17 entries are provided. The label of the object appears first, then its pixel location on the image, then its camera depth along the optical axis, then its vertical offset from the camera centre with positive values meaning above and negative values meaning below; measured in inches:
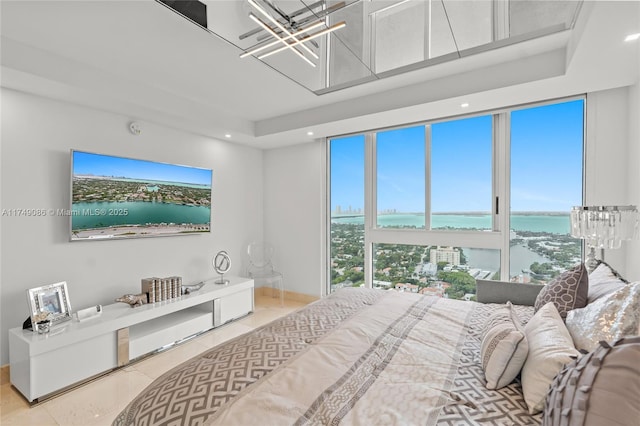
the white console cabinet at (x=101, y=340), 83.7 -44.1
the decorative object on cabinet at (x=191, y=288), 130.4 -34.5
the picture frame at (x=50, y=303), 90.0 -29.3
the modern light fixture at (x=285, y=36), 66.9 +43.7
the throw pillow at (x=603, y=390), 25.9 -17.0
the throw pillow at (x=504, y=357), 46.0 -23.0
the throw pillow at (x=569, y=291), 61.8 -17.3
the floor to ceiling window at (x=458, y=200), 117.7 +5.6
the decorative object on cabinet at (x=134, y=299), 112.5 -33.7
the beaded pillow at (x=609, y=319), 42.8 -16.6
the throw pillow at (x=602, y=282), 60.1 -15.3
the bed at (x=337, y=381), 39.5 -27.0
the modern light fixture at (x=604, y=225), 74.2 -3.4
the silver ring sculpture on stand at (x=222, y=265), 149.3 -27.7
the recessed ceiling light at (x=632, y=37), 67.1 +40.3
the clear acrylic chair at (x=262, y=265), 181.5 -33.1
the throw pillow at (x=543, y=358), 40.1 -21.1
